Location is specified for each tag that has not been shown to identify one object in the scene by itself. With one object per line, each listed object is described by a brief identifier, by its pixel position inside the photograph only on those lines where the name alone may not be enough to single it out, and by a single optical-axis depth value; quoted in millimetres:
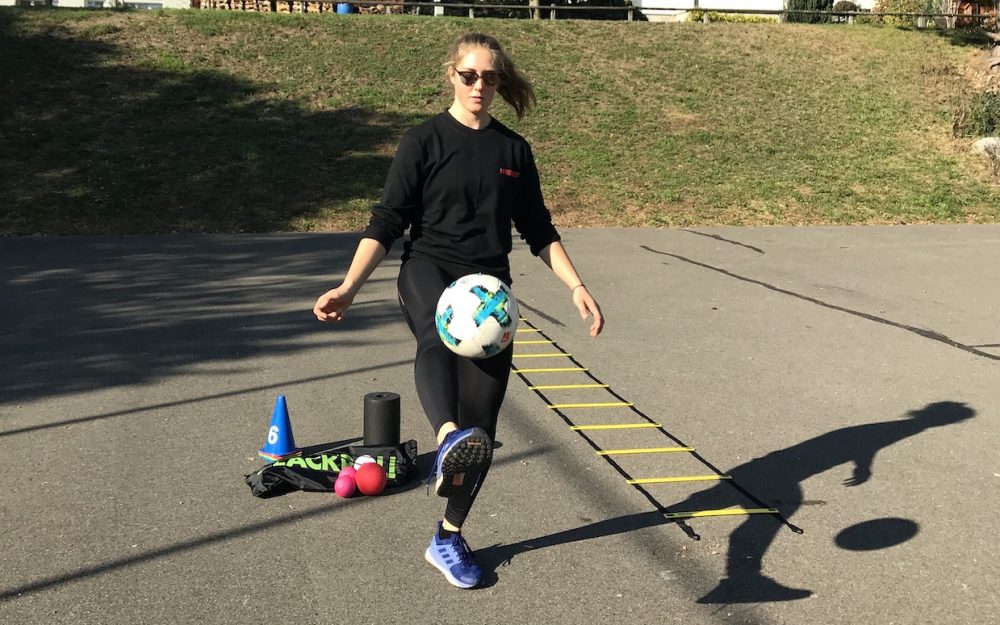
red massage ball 5484
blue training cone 6023
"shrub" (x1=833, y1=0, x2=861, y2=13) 46641
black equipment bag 5523
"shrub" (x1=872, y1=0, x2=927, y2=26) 38250
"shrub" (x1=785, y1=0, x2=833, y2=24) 41625
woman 4172
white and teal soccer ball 4023
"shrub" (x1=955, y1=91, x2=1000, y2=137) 26453
